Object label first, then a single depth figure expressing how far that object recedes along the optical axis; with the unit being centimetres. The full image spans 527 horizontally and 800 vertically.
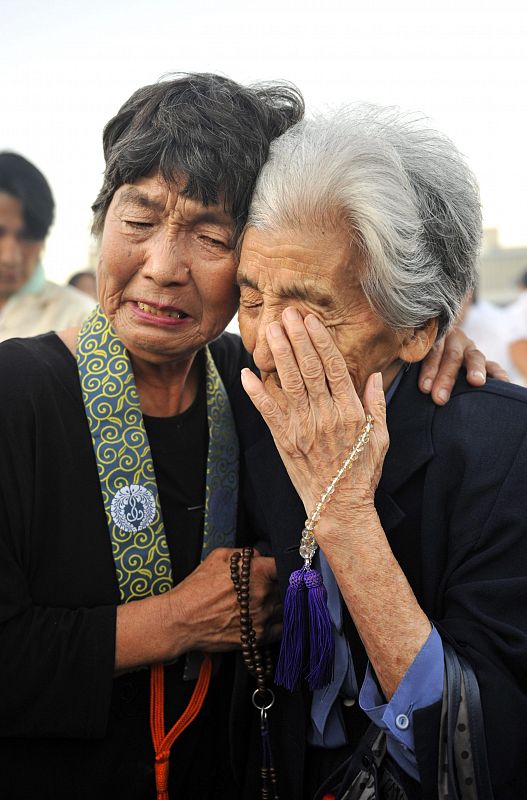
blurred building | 2172
